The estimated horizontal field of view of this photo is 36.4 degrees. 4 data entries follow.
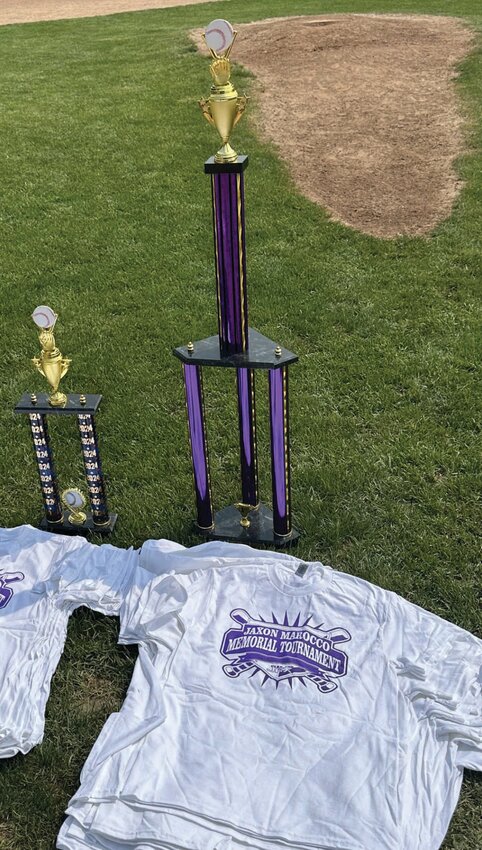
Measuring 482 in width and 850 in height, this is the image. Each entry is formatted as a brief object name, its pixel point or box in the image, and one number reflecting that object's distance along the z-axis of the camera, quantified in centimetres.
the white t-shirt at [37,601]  280
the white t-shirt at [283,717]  242
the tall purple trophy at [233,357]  275
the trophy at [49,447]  329
